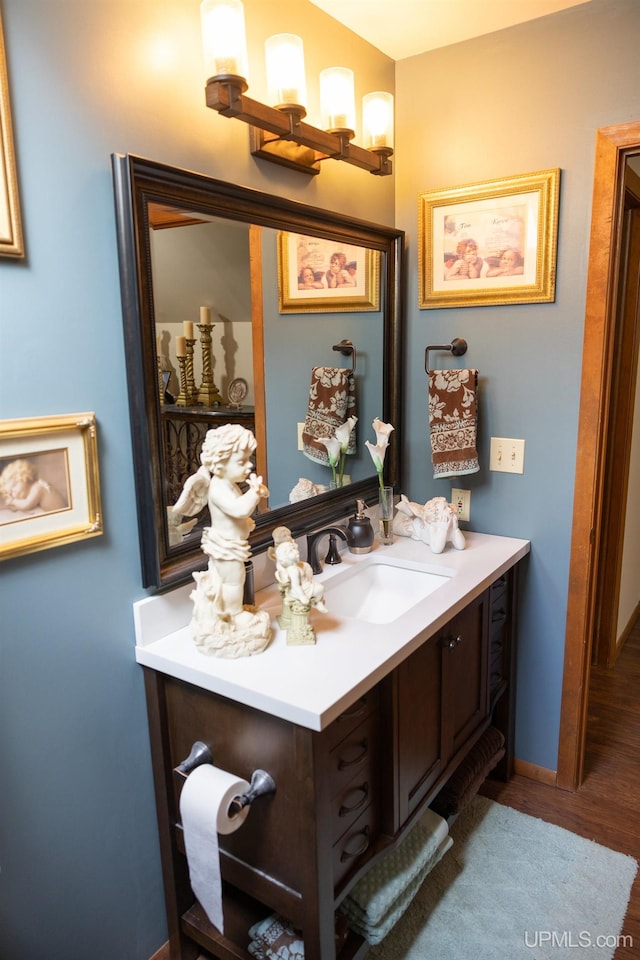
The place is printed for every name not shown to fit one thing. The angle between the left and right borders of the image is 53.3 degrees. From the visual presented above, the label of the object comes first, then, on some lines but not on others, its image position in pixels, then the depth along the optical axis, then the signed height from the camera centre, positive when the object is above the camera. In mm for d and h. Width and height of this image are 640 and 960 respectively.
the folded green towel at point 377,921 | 1477 -1319
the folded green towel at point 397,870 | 1492 -1276
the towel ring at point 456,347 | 2137 +15
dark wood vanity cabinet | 1252 -939
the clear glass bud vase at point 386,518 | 2117 -543
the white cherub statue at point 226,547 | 1342 -404
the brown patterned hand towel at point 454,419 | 2061 -218
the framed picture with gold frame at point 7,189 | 1091 +291
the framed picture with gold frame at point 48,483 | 1144 -230
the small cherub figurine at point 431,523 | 2014 -552
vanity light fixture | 1339 +600
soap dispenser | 1979 -555
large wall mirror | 1339 +60
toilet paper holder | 1258 -860
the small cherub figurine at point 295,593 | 1399 -518
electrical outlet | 2232 -520
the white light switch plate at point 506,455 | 2102 -344
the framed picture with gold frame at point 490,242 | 1943 +341
